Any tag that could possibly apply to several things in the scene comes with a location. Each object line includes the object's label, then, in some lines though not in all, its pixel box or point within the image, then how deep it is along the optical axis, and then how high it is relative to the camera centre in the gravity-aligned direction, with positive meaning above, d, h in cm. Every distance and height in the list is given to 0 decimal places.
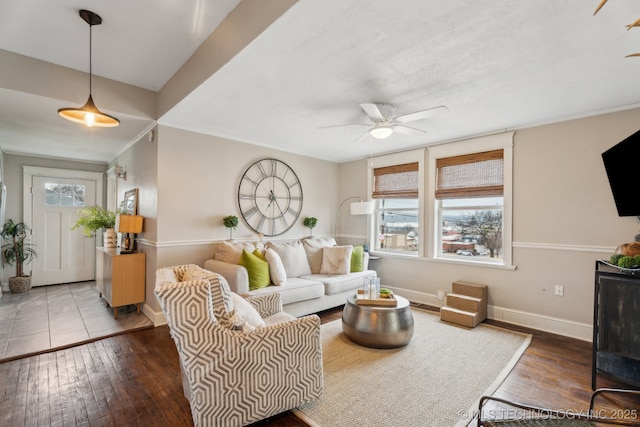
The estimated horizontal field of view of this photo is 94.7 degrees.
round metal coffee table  285 -111
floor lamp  467 +7
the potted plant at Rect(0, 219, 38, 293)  485 -75
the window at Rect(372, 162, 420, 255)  476 +8
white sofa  348 -83
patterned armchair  161 -86
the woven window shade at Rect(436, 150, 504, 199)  389 +54
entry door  538 -48
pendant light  218 +77
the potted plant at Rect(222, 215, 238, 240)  409 -15
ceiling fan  279 +95
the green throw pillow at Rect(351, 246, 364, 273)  459 -76
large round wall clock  446 +23
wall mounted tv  259 +40
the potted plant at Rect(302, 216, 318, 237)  518 -19
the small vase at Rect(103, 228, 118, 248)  445 -45
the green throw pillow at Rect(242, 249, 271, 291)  352 -72
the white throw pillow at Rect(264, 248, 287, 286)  368 -73
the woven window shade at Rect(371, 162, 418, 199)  474 +52
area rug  195 -134
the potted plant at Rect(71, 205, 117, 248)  444 -22
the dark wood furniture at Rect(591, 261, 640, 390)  221 -85
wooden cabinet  367 -89
